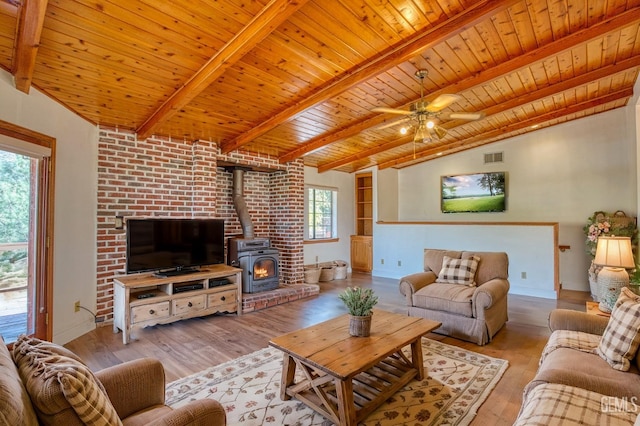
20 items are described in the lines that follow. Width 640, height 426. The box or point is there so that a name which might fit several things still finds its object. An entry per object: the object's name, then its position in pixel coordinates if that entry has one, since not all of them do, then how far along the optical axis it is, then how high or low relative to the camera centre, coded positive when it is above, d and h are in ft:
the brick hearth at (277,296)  14.90 -3.91
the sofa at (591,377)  4.63 -2.81
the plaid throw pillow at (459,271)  12.42 -2.12
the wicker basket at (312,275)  20.42 -3.65
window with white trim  23.39 +0.42
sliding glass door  9.09 -0.54
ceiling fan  10.23 +3.49
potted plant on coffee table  7.82 -2.29
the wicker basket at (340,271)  22.91 -3.84
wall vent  22.07 +4.23
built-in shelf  25.62 -0.23
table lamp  9.66 -1.36
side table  8.38 -2.60
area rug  6.92 -4.30
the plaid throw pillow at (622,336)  5.85 -2.26
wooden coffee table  6.41 -3.00
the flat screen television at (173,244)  12.01 -1.02
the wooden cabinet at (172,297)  11.34 -3.03
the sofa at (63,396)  2.83 -1.70
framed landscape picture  21.99 +1.80
